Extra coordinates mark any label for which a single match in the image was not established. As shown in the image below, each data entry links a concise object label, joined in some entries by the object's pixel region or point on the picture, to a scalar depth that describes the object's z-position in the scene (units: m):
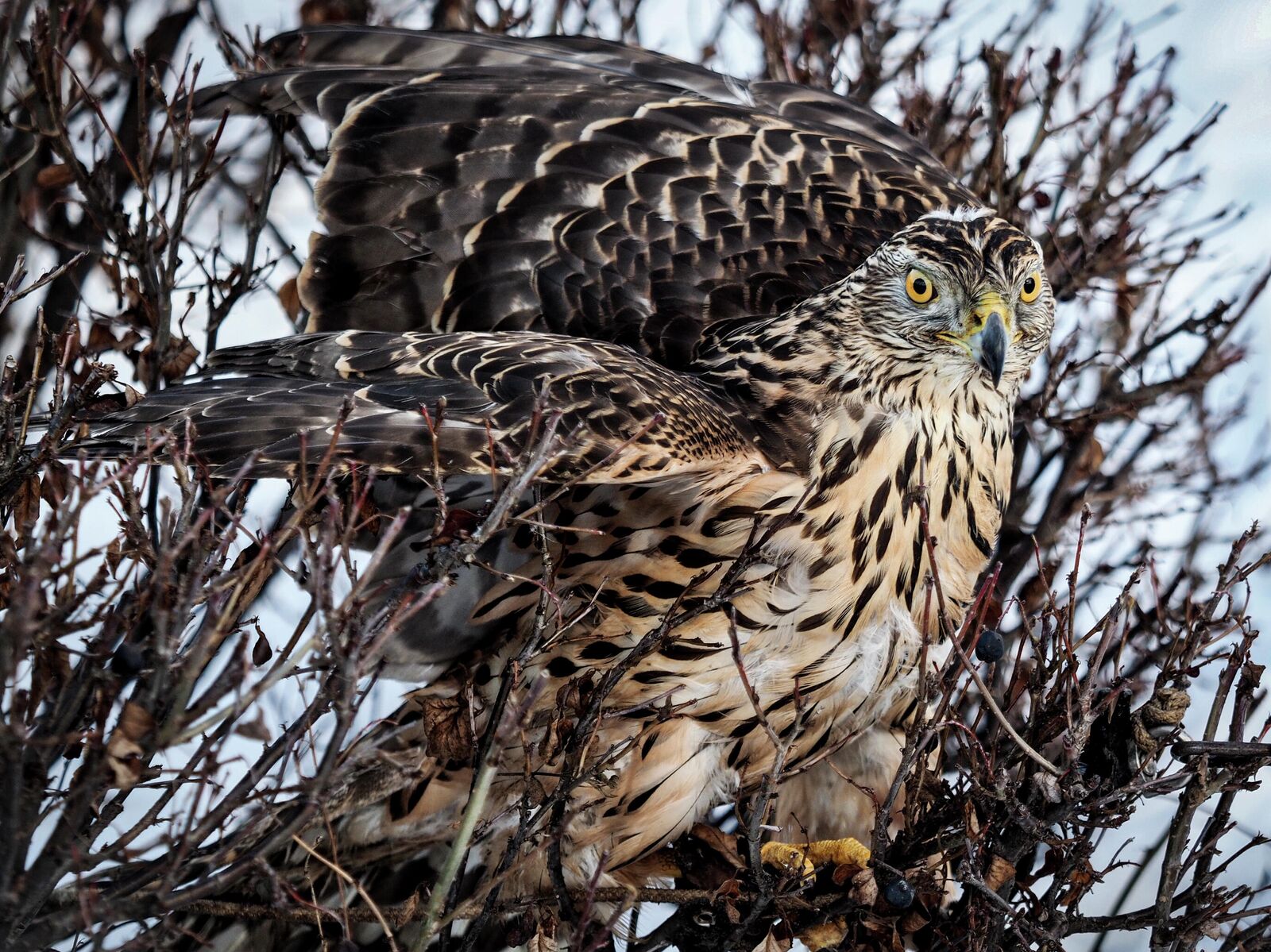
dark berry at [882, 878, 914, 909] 5.66
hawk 6.29
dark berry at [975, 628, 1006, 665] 5.61
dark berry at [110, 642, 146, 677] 4.45
